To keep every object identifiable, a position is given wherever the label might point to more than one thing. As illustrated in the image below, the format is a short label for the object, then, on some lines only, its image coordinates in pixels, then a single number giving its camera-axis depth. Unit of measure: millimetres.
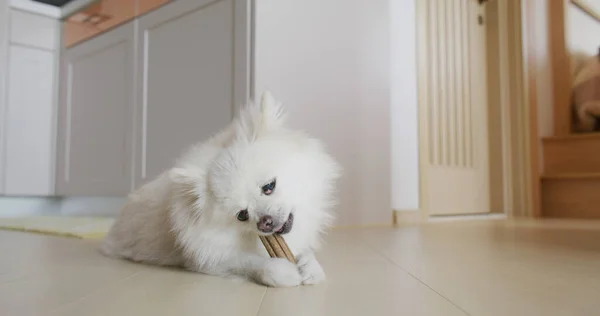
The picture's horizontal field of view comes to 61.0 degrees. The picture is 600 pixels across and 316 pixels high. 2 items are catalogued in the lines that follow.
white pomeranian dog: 1064
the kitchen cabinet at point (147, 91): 2357
